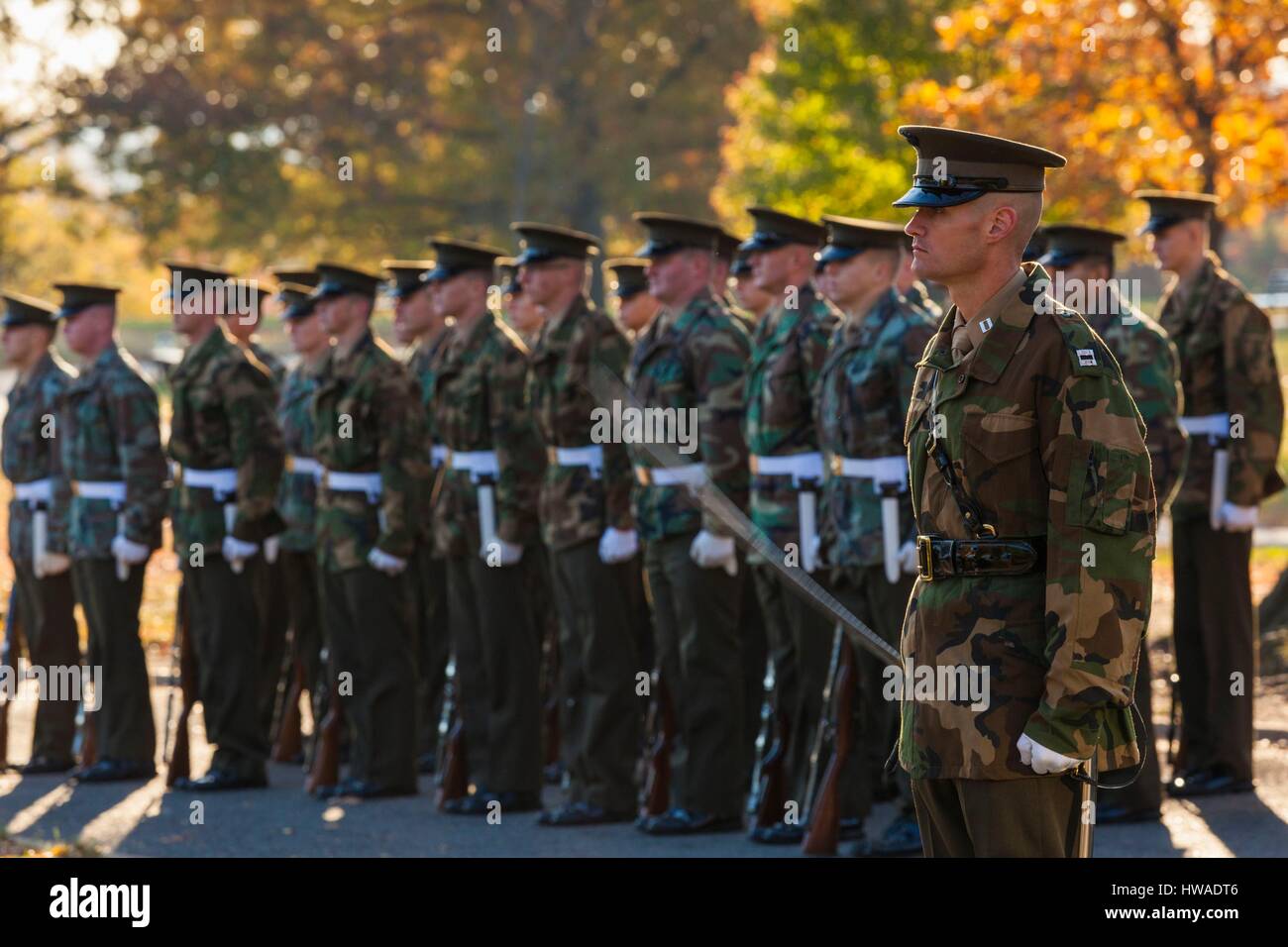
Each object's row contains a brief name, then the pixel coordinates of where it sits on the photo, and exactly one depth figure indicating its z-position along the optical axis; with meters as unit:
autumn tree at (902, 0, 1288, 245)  15.06
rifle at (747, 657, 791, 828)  8.26
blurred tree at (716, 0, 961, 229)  22.69
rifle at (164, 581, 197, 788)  10.24
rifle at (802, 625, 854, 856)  7.80
